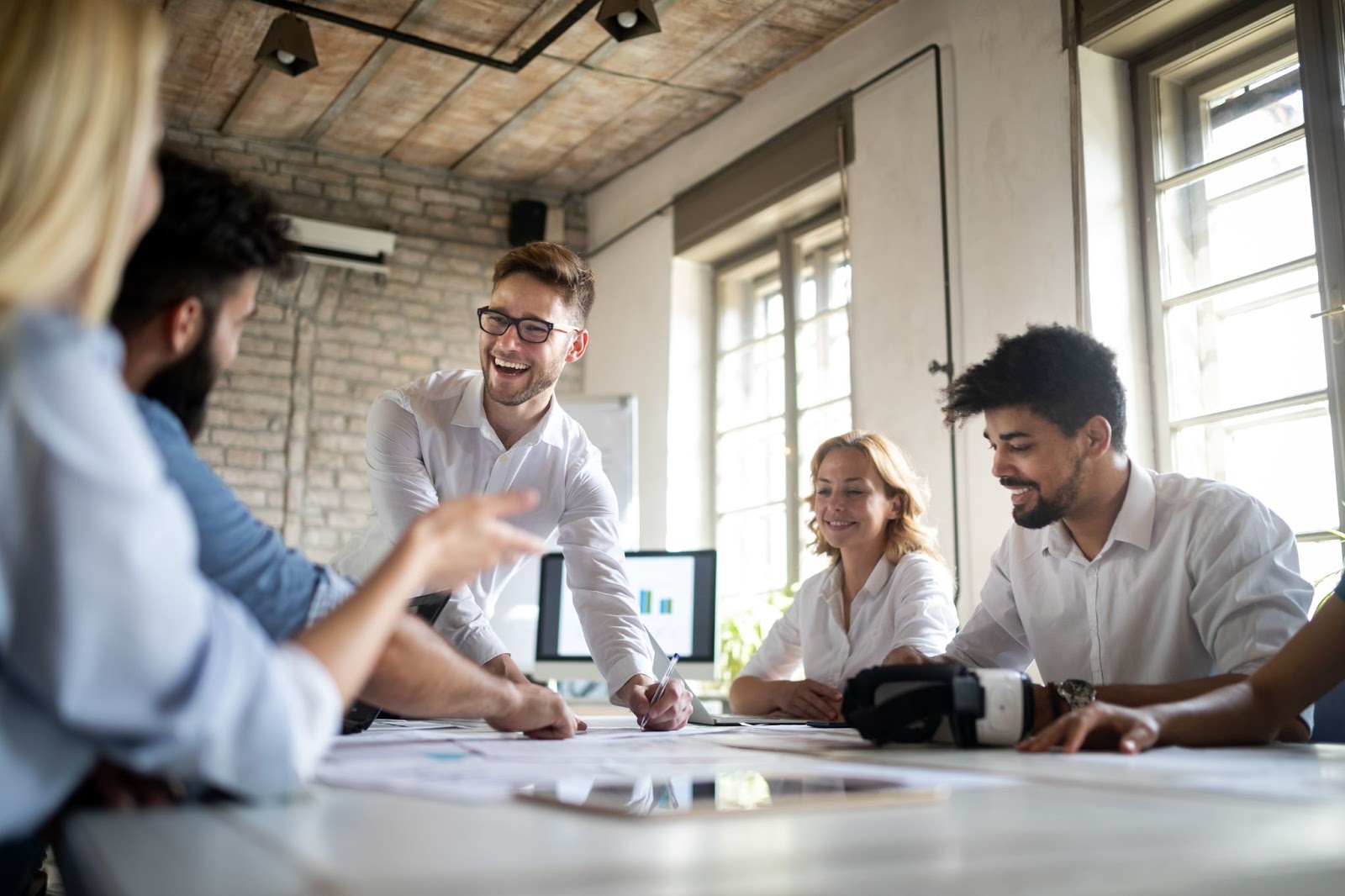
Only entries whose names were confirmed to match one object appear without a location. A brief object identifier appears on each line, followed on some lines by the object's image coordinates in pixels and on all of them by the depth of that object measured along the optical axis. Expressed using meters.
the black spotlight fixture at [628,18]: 4.05
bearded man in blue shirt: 1.09
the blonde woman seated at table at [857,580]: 2.90
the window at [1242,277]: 3.38
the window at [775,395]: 5.20
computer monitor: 3.89
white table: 0.59
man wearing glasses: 2.57
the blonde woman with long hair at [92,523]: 0.68
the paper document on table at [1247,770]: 1.00
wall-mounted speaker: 6.44
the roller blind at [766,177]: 4.86
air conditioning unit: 5.82
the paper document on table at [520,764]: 1.01
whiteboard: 4.89
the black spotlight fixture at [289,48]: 4.31
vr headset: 1.48
